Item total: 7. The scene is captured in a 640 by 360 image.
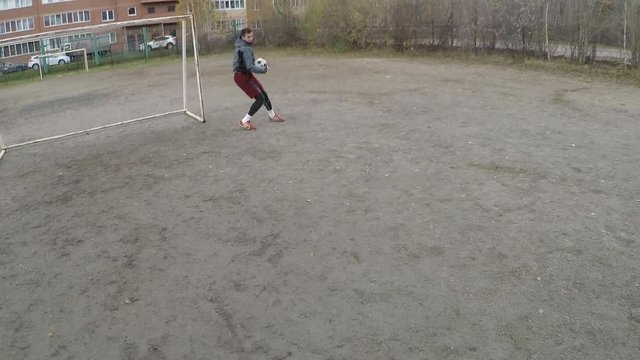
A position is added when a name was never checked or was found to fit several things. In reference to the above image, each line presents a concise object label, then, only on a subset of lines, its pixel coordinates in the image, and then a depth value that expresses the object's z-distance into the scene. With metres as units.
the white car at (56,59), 29.30
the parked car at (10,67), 27.17
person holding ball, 9.00
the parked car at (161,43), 28.16
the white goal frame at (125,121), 9.33
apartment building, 57.97
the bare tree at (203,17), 26.91
